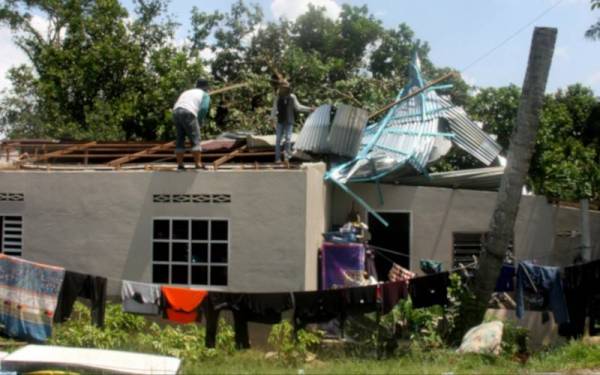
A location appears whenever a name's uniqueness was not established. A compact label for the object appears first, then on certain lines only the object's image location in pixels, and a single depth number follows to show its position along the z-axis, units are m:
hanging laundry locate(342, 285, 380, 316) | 10.76
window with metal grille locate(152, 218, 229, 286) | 12.30
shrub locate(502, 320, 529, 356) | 11.02
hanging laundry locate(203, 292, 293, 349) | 10.64
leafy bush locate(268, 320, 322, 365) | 10.73
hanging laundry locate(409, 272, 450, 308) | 11.20
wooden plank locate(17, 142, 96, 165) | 14.17
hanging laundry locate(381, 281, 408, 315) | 10.92
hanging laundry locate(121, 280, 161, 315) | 10.85
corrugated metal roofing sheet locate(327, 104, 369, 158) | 13.62
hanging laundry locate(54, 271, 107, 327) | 10.81
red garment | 10.71
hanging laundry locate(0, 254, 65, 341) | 10.74
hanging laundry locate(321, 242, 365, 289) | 12.46
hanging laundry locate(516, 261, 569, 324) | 11.71
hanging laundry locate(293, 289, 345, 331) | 10.71
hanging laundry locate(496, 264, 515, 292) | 12.13
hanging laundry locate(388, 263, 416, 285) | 12.69
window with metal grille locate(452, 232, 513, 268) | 13.88
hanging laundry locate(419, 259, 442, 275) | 12.98
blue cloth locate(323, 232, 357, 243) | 12.65
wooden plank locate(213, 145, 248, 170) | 12.84
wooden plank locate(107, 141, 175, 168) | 13.29
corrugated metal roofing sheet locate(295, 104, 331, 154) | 13.69
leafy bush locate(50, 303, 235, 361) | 10.79
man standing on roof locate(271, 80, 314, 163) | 13.32
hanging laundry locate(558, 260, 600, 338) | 11.85
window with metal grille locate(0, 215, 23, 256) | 12.98
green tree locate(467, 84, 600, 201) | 17.49
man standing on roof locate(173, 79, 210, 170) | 12.30
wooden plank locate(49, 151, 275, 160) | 14.24
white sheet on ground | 8.76
